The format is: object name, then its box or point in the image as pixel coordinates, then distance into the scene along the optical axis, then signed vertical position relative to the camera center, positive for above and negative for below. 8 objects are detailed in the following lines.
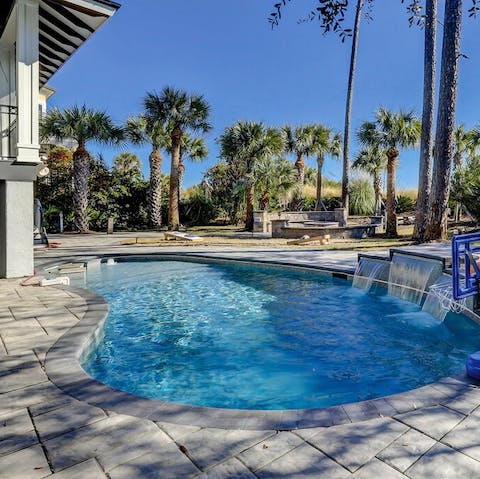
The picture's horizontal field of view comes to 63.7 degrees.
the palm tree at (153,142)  24.01 +5.15
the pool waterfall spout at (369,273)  8.71 -1.15
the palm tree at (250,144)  24.80 +5.07
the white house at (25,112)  7.50 +2.09
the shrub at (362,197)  31.52 +2.14
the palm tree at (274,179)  24.56 +2.81
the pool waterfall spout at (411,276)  7.11 -1.03
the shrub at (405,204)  33.53 +1.73
